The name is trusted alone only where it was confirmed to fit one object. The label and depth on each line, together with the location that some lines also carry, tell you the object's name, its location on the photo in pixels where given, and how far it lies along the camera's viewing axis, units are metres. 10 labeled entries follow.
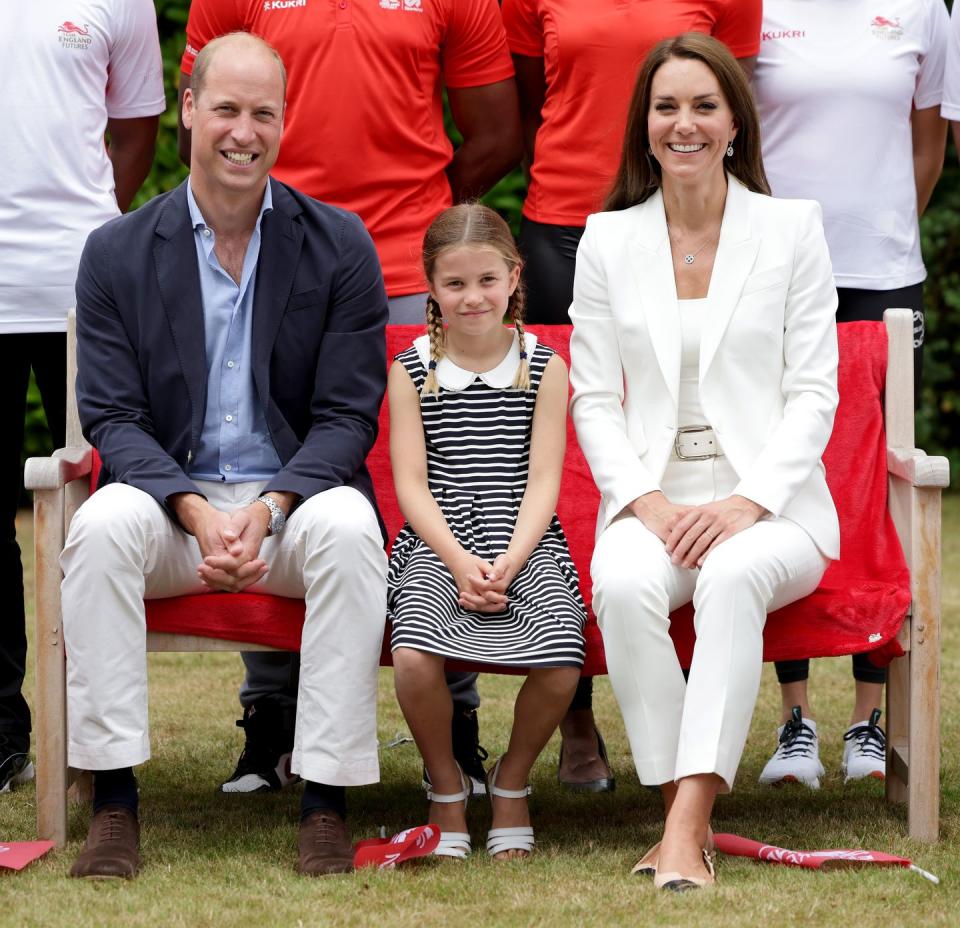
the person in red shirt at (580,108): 8.94
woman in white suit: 7.29
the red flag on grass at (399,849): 7.20
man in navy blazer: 7.27
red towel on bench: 7.52
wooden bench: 7.52
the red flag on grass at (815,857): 7.15
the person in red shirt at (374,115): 8.80
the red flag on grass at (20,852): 7.17
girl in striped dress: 7.35
